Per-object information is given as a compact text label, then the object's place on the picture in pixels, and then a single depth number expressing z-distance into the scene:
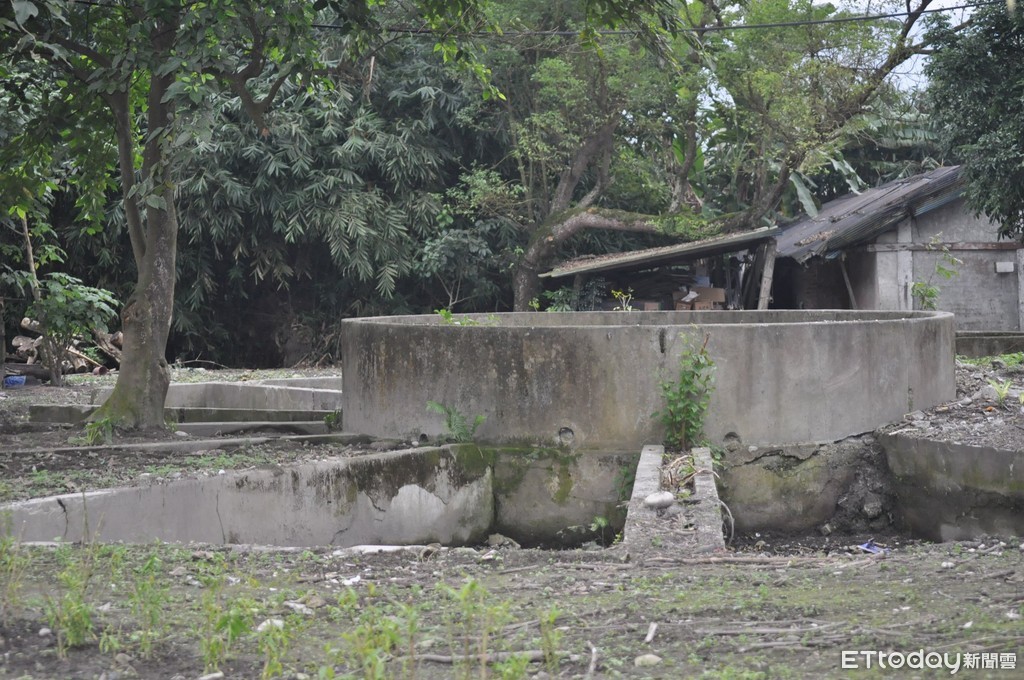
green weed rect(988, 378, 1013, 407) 8.02
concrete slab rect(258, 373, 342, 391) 12.68
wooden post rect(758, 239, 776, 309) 17.34
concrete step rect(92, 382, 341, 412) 11.53
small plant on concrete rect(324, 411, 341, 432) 8.60
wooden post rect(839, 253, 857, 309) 19.17
